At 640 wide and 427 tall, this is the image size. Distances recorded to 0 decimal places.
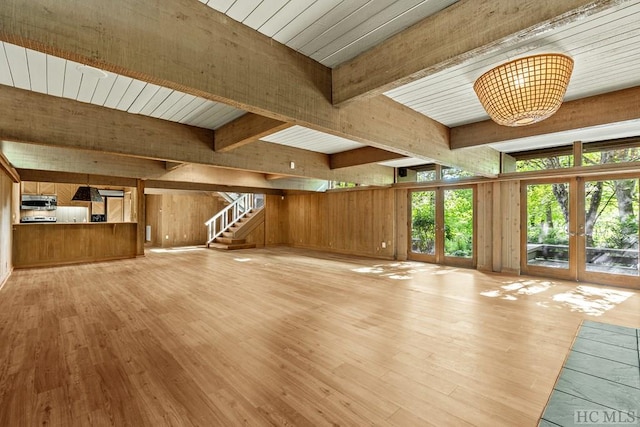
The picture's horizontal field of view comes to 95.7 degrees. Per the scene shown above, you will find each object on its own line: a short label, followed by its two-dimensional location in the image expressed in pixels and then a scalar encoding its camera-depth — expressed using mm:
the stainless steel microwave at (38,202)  8579
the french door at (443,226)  6992
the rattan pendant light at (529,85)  2064
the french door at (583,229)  4996
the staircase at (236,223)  10781
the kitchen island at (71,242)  6598
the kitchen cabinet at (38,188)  8849
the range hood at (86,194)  7879
